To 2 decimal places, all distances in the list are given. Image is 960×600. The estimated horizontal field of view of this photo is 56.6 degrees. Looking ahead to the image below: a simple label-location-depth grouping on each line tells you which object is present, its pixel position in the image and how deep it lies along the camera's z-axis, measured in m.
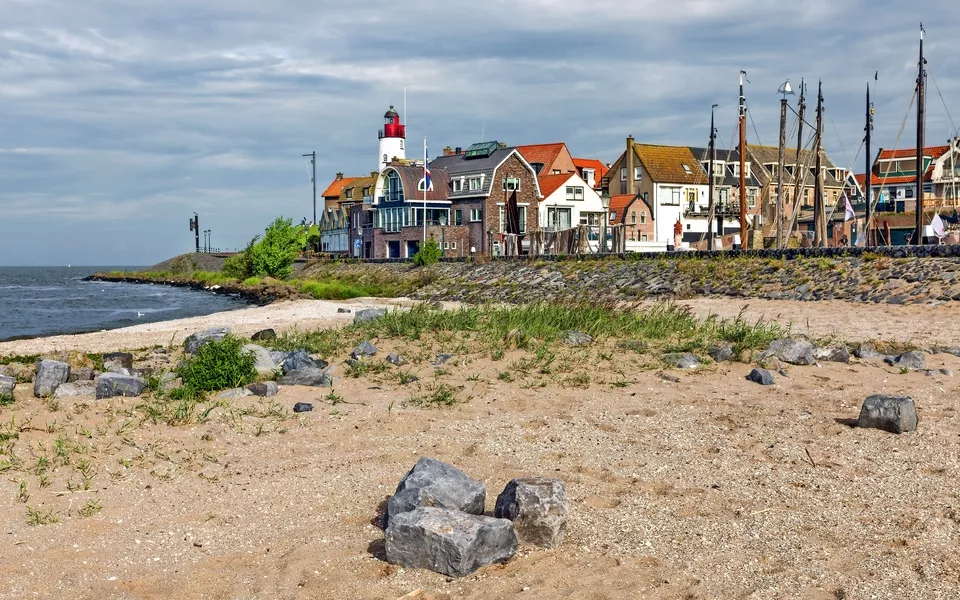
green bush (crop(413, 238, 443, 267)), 60.81
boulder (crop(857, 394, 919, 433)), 9.42
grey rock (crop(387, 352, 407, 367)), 13.50
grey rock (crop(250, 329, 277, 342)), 17.67
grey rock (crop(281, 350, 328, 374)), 12.98
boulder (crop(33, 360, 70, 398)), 12.02
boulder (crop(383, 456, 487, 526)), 6.52
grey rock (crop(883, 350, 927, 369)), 13.34
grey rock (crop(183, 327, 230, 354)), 16.57
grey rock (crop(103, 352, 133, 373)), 15.28
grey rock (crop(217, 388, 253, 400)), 11.49
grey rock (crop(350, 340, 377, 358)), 14.04
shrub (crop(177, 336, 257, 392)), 11.91
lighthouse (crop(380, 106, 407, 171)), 94.06
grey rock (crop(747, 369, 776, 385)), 12.20
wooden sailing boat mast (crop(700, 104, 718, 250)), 52.40
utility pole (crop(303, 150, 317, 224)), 110.51
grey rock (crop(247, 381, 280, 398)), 11.68
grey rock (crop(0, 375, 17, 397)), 11.54
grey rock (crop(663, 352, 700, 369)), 13.12
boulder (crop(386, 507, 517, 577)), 5.91
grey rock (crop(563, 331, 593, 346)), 14.51
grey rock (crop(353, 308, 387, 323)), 18.34
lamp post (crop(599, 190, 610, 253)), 55.67
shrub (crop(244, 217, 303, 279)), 68.56
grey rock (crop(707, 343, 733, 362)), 13.57
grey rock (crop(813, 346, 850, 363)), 13.96
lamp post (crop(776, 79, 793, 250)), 48.28
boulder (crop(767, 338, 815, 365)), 13.52
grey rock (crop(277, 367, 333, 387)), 12.32
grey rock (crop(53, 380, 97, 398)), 11.89
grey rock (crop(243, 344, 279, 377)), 12.82
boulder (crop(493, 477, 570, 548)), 6.37
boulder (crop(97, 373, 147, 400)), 11.63
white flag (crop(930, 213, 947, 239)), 42.62
